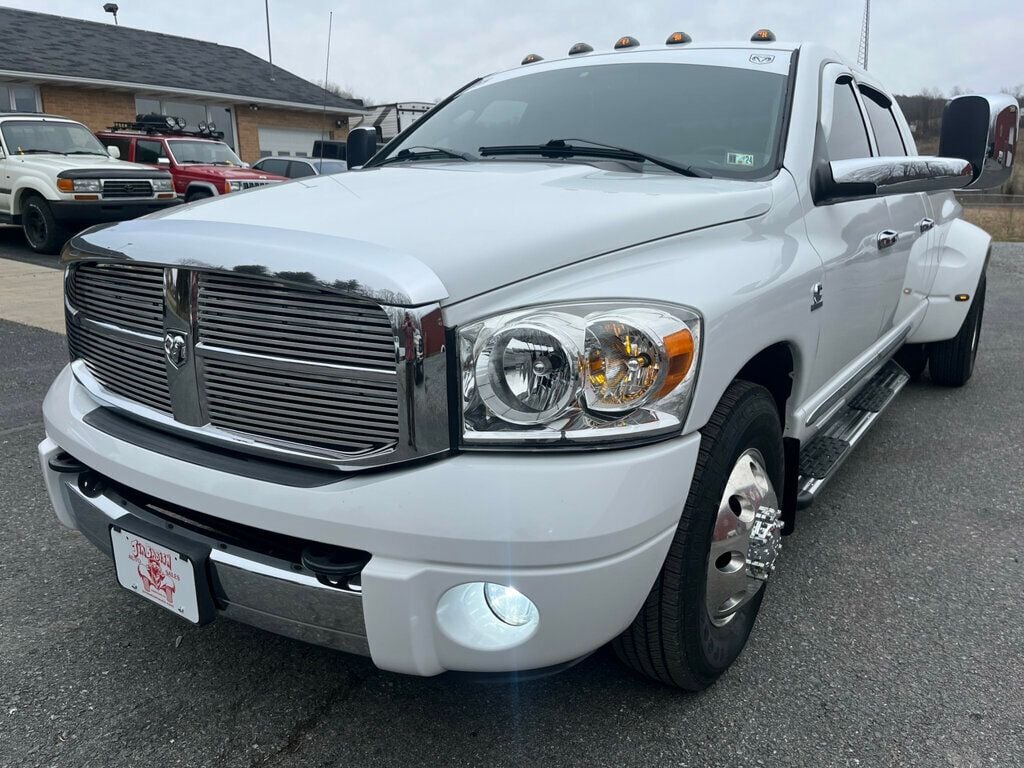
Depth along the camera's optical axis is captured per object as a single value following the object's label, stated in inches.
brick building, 746.8
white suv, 405.1
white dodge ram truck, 64.6
